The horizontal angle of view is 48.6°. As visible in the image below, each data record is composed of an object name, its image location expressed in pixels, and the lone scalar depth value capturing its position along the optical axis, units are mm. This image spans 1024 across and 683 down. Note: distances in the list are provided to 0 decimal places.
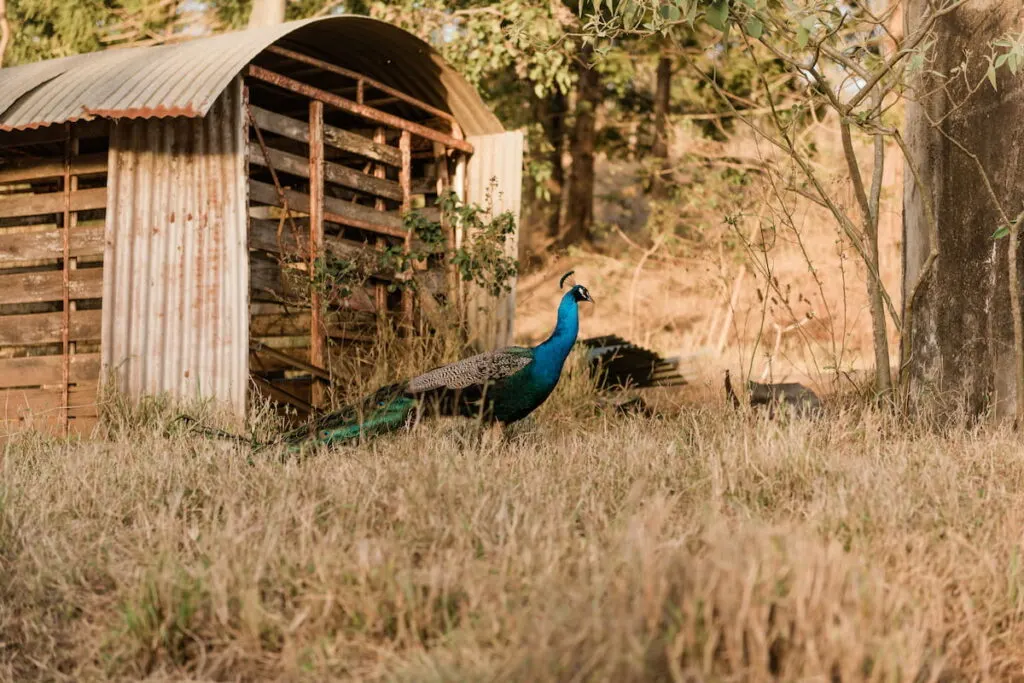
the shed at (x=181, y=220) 9531
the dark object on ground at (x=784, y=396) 8555
